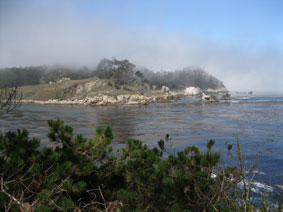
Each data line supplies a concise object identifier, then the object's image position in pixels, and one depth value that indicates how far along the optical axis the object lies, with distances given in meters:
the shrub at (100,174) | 4.11
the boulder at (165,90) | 110.44
